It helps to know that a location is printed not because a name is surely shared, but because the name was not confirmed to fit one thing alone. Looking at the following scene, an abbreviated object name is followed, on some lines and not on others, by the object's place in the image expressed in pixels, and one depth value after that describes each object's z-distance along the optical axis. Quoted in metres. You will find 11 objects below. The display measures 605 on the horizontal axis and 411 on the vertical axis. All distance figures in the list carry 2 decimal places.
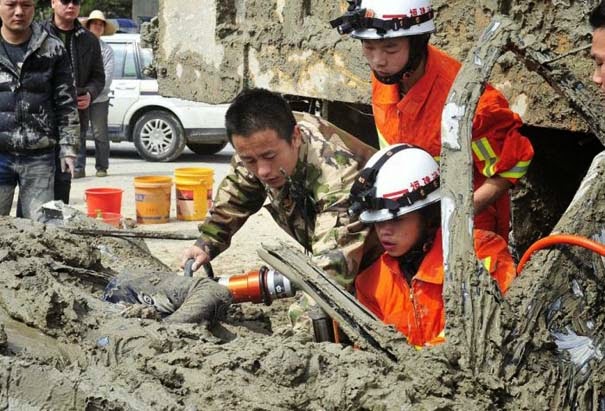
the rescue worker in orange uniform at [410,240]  5.75
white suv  22.85
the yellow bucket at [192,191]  15.35
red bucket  13.82
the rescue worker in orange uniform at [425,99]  6.49
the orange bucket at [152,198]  15.01
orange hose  4.54
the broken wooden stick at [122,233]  7.69
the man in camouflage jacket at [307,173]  6.32
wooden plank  4.62
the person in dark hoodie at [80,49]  14.49
